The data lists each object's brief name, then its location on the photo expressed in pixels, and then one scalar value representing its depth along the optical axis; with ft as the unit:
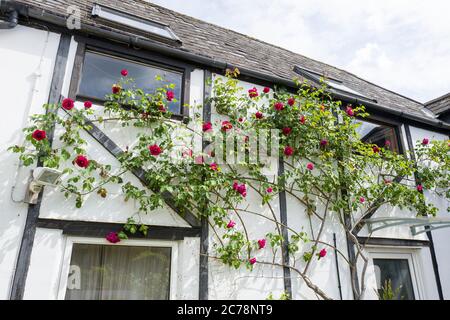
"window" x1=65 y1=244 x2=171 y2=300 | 9.89
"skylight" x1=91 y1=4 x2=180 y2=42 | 14.34
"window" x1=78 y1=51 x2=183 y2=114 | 12.27
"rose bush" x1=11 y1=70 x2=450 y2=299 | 10.61
